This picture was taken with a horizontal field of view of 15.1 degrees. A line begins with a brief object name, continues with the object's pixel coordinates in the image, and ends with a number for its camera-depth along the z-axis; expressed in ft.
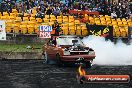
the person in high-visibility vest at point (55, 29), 107.73
